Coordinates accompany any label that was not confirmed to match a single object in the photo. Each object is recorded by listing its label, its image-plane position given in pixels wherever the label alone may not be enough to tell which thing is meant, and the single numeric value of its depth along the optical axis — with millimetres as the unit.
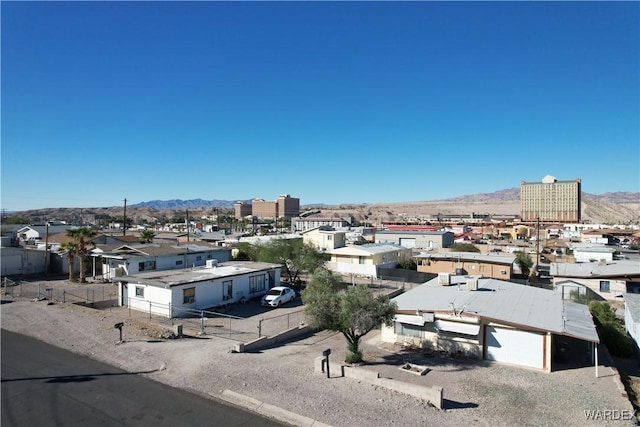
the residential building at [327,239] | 49312
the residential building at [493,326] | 16109
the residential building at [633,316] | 20266
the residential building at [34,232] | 58419
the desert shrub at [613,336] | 20422
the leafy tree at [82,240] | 33188
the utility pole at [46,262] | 38456
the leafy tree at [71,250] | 33906
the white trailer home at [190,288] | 23812
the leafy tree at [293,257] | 34844
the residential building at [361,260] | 42062
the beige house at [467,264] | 38531
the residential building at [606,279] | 31875
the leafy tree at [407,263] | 45628
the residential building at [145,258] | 32312
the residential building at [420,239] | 68250
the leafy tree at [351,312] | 15641
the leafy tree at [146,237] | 46594
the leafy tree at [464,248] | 56906
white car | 26844
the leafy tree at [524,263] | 44188
